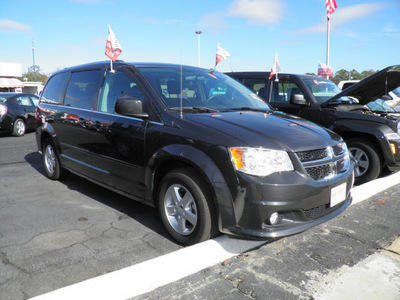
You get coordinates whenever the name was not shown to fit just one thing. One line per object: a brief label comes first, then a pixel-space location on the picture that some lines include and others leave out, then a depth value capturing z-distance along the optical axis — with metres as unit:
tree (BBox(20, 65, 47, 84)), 87.38
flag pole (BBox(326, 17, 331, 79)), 22.30
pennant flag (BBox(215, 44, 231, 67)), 8.55
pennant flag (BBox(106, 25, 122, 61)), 4.53
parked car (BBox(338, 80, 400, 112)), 6.01
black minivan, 2.67
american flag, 18.75
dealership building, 51.05
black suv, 5.04
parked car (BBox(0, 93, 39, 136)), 11.17
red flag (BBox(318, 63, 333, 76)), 17.22
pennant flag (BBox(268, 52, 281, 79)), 6.55
